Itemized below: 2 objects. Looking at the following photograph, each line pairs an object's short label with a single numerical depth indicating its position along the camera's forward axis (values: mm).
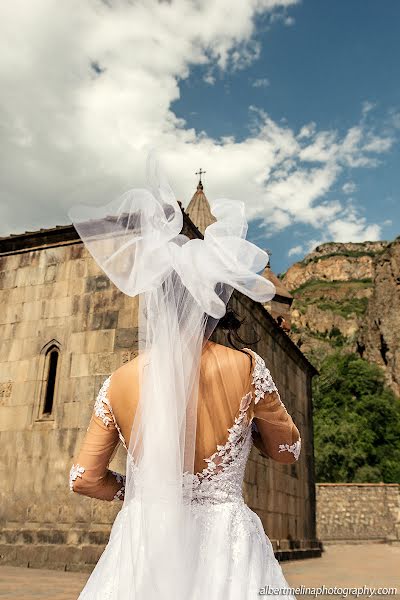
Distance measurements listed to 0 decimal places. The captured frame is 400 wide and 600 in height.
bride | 1836
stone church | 7895
